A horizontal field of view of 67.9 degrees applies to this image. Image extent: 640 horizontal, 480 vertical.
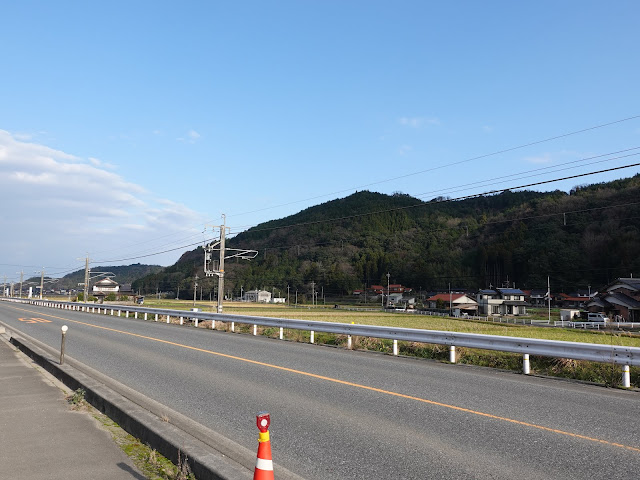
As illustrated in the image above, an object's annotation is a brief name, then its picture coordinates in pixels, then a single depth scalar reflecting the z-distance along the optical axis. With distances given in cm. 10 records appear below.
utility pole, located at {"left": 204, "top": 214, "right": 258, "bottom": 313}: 3941
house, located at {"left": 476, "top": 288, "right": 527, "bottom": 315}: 9038
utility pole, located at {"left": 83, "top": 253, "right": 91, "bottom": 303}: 7545
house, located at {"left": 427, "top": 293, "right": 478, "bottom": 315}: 9275
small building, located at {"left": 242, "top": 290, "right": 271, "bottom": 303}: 16238
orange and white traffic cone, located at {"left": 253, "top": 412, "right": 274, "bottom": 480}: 326
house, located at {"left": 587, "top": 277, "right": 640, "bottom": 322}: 6150
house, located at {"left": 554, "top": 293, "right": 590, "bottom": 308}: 10625
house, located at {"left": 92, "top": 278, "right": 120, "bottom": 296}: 14032
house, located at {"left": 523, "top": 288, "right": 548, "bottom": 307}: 12112
